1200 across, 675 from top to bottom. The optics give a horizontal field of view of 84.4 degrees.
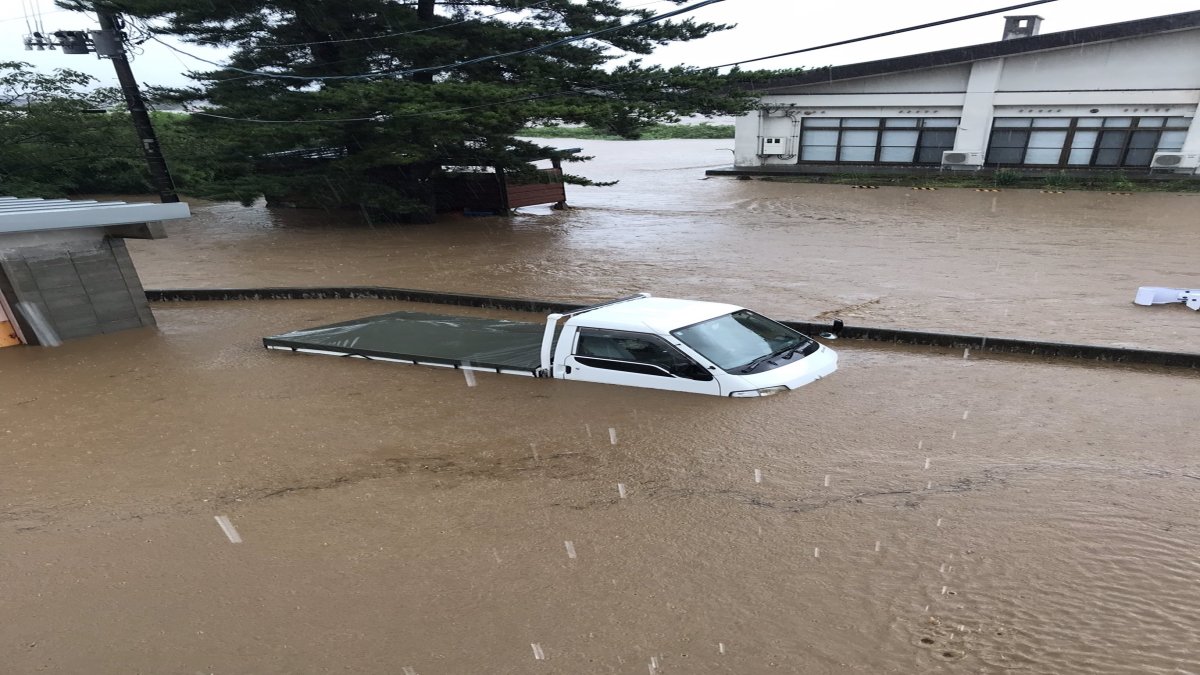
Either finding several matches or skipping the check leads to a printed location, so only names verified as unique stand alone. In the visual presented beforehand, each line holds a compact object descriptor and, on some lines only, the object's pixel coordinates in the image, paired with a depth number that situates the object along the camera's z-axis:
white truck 7.05
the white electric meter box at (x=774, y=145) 30.08
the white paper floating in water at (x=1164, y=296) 9.84
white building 24.00
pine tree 17.09
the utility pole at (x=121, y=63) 14.70
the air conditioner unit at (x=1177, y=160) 24.00
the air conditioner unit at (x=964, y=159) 26.78
